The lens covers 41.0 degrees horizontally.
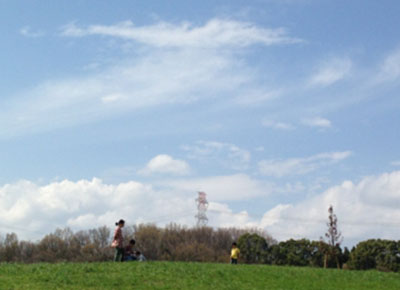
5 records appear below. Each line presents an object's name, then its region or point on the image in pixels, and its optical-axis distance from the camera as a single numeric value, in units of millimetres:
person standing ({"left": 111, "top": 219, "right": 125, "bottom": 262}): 28719
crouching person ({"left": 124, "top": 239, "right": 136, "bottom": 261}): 31734
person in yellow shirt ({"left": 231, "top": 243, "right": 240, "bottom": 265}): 36000
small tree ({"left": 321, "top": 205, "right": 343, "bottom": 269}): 54250
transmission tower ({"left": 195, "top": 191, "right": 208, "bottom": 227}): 104250
